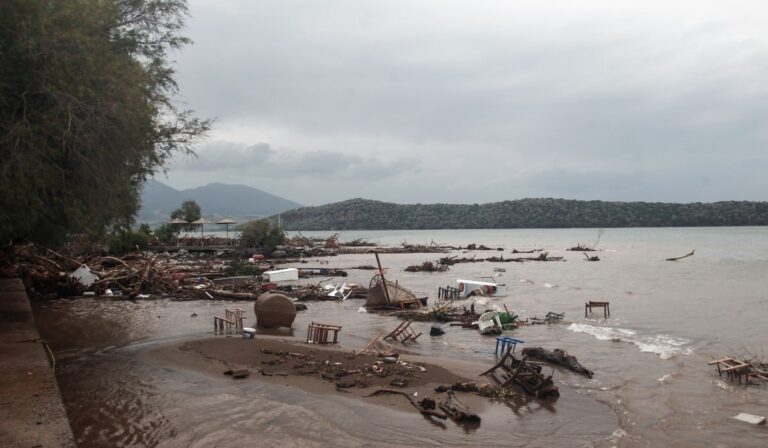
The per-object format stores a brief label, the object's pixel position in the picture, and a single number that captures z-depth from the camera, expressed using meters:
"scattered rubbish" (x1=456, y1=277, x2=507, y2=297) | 26.61
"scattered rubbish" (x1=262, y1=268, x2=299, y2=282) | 28.84
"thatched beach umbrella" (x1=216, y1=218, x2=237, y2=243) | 56.91
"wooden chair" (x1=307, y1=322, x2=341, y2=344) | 14.39
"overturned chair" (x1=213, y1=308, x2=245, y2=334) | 15.55
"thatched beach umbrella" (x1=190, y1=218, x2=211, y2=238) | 58.47
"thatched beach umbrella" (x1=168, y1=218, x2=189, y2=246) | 59.78
